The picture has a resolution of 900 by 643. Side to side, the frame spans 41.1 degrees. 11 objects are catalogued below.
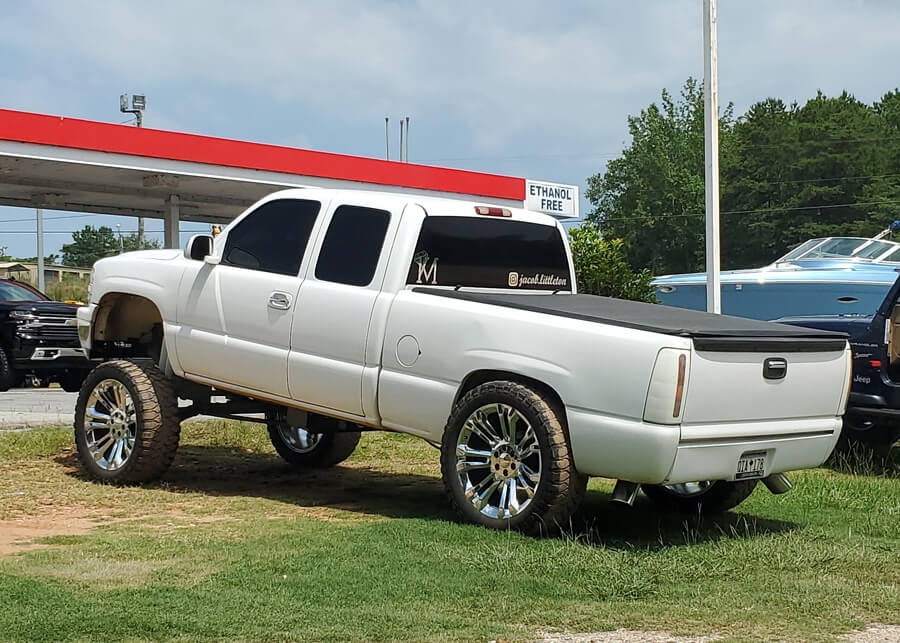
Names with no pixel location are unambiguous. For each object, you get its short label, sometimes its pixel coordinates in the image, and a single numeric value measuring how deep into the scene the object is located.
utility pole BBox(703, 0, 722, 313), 15.70
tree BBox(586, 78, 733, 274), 83.44
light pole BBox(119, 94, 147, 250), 53.16
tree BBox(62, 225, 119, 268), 126.00
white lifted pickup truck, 6.55
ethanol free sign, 32.19
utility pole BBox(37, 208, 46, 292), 40.39
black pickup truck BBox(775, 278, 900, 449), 9.83
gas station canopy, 23.38
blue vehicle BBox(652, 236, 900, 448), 17.55
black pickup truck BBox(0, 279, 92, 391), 17.50
